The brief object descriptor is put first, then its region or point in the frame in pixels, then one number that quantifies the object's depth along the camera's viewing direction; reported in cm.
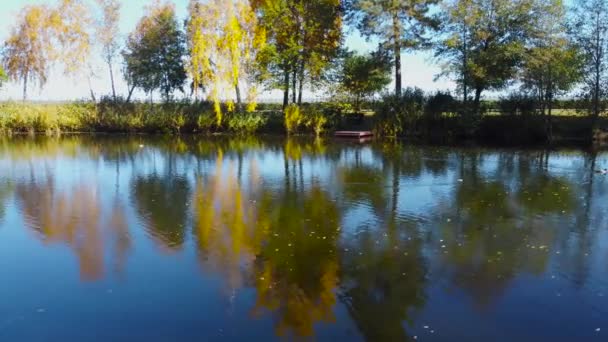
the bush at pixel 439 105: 2897
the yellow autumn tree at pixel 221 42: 2928
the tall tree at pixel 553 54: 2561
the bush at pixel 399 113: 2927
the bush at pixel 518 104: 2753
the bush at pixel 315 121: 3125
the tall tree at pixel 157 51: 3722
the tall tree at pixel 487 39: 2605
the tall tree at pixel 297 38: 3095
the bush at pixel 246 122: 3234
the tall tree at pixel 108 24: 3619
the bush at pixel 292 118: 3127
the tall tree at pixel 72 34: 3528
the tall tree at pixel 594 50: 2550
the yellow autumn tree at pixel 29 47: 3591
